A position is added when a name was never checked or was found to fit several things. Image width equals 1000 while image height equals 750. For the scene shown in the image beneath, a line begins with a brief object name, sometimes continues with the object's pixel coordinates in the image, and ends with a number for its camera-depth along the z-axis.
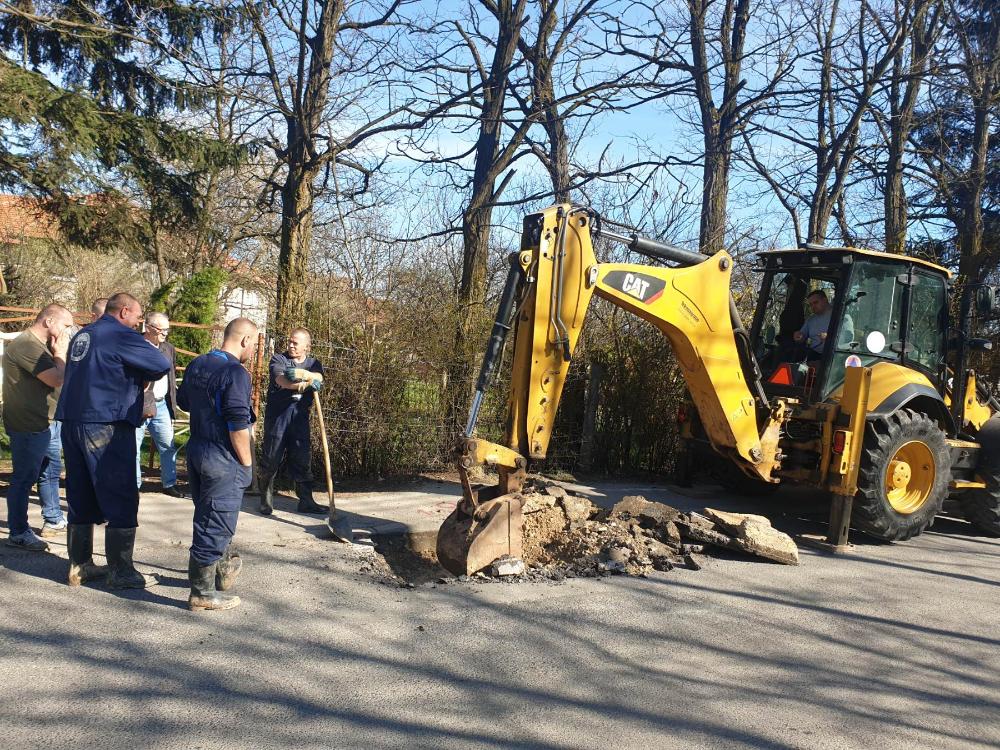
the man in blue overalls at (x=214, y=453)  4.96
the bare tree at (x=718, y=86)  12.40
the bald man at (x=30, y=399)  5.85
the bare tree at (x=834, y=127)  13.35
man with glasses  7.41
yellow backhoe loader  6.45
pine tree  12.13
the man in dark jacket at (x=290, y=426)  7.50
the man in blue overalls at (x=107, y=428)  5.12
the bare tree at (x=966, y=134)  14.20
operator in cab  8.18
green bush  15.49
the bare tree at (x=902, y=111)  13.77
